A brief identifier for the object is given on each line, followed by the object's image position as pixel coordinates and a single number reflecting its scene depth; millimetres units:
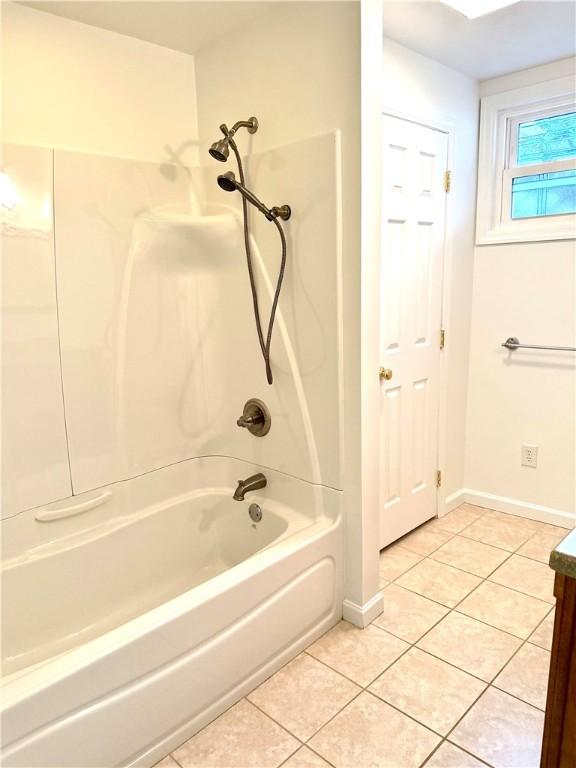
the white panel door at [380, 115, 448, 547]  2371
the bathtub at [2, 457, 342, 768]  1333
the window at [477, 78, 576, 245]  2592
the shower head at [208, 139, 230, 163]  1781
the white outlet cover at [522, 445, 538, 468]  2863
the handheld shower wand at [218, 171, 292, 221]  1879
